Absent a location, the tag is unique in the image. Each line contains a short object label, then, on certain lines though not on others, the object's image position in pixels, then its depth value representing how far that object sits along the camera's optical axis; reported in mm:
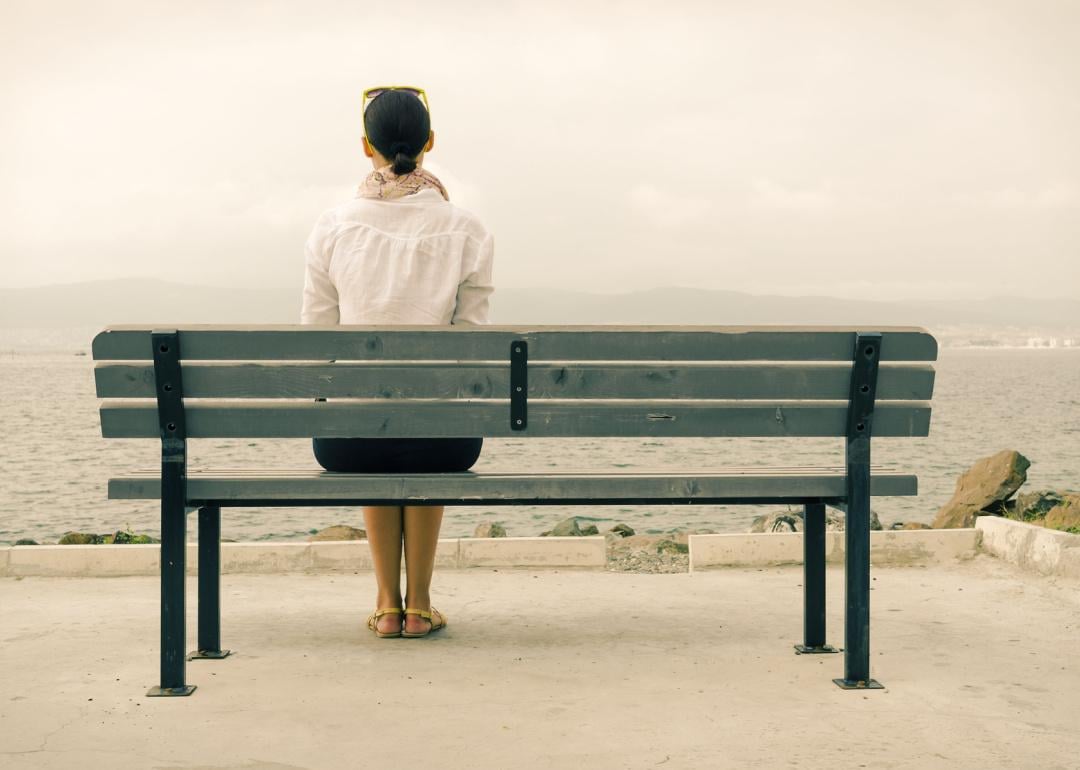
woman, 4645
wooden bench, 4141
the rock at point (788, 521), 11222
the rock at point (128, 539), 9766
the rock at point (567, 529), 13185
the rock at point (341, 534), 10438
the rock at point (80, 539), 11359
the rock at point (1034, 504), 12786
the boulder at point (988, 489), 12914
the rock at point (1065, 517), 7695
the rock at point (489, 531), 13441
